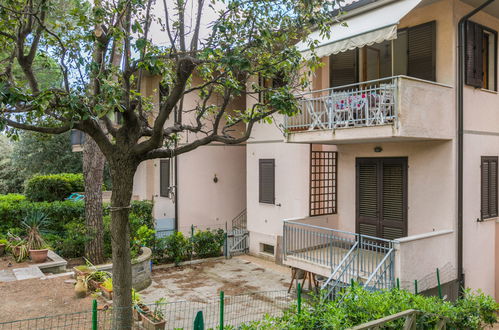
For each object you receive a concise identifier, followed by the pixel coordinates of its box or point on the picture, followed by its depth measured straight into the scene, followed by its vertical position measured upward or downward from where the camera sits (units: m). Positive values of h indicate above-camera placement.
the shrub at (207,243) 15.72 -3.08
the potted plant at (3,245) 13.09 -2.57
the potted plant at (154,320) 7.72 -3.04
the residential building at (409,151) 9.66 +0.44
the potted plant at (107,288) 9.38 -2.91
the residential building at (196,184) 18.11 -0.83
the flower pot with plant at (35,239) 11.97 -2.30
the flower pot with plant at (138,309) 8.21 -2.98
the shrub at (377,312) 5.84 -2.25
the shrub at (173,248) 14.80 -3.06
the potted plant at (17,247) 12.33 -2.54
